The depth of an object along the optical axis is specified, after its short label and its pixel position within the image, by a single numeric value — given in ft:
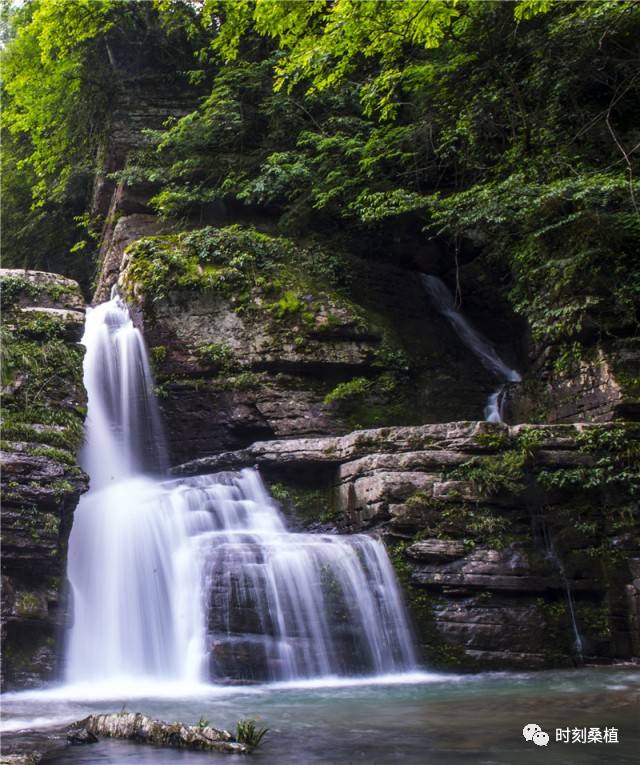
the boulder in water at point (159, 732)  15.89
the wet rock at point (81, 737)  16.49
